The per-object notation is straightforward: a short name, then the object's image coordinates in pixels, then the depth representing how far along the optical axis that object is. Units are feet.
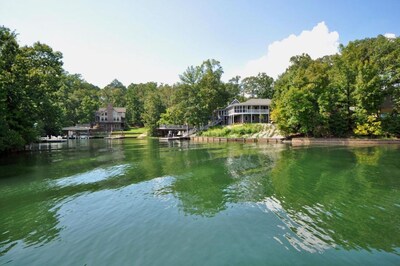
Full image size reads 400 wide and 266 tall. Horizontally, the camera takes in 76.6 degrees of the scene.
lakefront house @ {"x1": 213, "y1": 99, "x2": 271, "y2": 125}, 194.90
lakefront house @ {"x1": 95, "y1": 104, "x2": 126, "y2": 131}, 284.82
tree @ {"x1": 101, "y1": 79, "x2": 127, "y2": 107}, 348.59
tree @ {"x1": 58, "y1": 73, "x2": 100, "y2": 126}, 267.80
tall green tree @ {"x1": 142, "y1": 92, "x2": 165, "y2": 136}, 232.32
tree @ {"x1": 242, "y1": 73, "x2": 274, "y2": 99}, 257.50
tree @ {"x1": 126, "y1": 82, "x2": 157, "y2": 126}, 297.33
